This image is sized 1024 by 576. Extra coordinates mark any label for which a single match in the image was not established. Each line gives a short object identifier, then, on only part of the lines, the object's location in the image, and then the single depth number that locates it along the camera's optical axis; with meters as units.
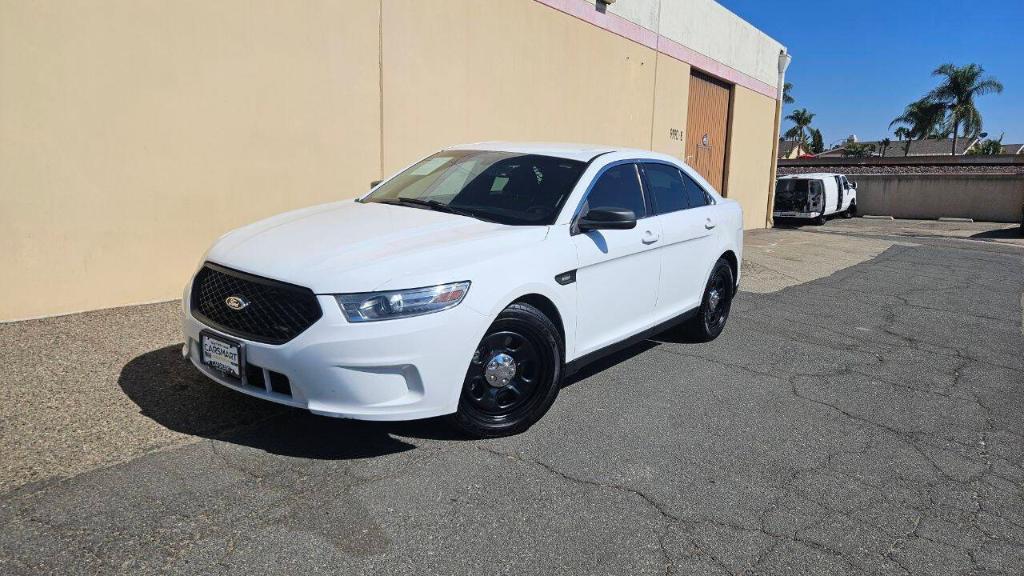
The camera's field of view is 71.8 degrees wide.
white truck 24.52
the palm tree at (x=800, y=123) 78.31
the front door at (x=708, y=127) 15.48
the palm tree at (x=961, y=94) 46.00
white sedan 3.25
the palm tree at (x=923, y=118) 48.09
